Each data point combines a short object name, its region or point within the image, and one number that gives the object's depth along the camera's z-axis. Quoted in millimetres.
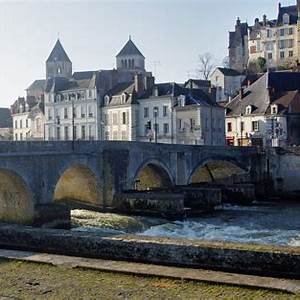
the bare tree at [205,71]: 93000
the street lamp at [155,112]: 54225
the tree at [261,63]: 79769
